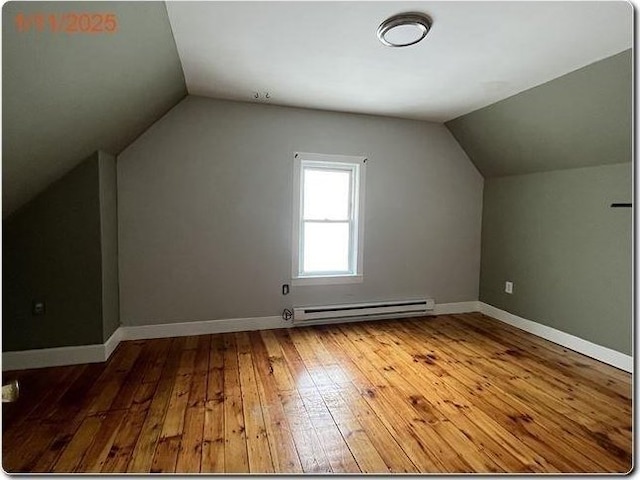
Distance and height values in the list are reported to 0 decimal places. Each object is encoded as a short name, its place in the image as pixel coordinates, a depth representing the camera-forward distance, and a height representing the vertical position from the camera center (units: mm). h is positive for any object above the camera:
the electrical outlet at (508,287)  3779 -643
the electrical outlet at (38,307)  2570 -623
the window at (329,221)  3588 +68
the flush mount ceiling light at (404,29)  1832 +1128
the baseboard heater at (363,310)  3529 -893
